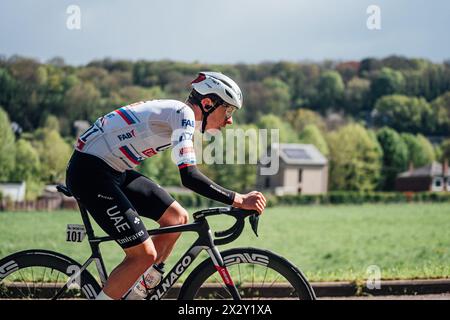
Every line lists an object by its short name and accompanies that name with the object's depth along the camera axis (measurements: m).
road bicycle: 4.64
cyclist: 4.49
